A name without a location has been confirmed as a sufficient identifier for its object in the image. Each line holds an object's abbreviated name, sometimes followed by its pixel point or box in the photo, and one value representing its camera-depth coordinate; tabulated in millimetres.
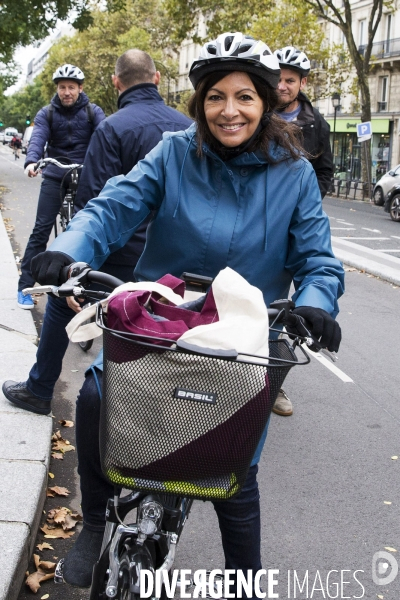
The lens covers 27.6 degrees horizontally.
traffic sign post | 31969
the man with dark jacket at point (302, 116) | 5480
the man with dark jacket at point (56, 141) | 7426
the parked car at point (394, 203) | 22730
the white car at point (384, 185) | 26317
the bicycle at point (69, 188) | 7328
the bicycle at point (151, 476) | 1921
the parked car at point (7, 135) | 104644
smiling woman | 2627
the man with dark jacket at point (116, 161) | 4629
